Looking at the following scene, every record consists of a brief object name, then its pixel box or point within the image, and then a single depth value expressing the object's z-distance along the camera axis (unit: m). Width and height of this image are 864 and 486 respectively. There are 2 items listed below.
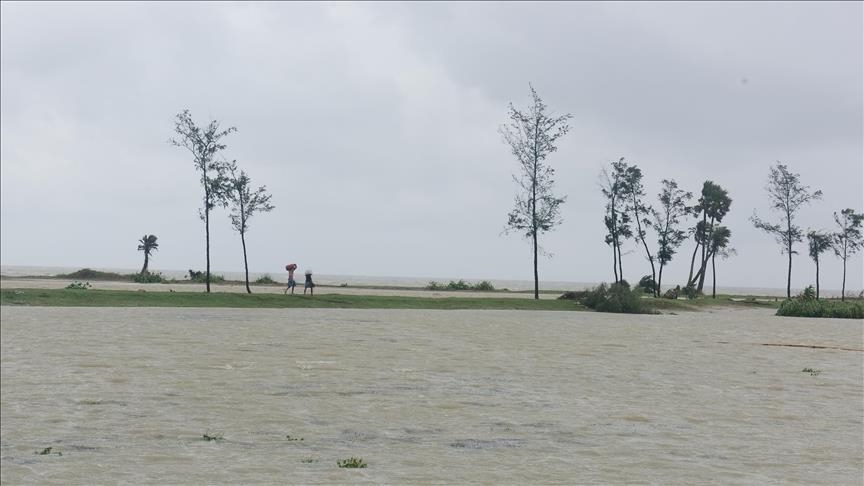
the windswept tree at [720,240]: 96.49
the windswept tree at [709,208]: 93.44
